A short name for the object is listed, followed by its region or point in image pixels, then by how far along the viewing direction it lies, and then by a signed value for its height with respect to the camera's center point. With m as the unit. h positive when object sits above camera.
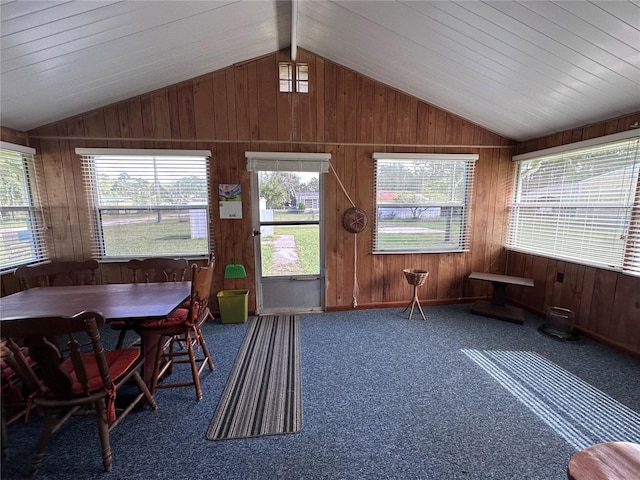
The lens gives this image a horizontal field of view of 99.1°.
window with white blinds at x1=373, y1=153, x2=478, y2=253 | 3.46 +0.11
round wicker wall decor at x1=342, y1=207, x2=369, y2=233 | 3.38 -0.10
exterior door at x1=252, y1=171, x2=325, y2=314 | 3.31 -0.37
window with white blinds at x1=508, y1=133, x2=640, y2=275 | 2.51 +0.05
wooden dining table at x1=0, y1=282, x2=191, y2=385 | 1.64 -0.60
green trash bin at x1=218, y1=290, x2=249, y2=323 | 3.16 -1.11
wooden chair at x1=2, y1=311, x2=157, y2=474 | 1.21 -0.83
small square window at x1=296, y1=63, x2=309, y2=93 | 3.17 +1.55
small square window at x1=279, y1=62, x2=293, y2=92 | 3.15 +1.55
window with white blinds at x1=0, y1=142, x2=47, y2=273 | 2.62 +0.02
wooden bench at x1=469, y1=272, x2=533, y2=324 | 3.21 -1.20
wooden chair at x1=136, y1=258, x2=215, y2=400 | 1.88 -0.80
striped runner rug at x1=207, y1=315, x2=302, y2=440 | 1.69 -1.33
